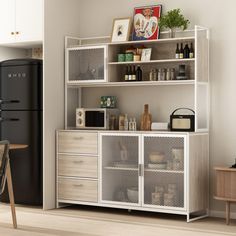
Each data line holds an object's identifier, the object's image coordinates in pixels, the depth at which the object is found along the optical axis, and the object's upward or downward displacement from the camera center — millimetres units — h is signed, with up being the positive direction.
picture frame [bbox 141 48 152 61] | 6088 +536
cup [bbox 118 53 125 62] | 6234 +514
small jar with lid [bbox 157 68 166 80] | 6012 +323
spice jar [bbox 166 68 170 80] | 5980 +321
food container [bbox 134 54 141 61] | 6137 +501
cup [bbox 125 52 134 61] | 6188 +511
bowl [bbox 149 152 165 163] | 5777 -505
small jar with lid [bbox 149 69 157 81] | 6074 +316
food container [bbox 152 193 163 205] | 5762 -906
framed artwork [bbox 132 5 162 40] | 6164 +878
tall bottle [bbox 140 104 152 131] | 6105 -150
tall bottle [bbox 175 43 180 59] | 5875 +527
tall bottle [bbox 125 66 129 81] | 6228 +341
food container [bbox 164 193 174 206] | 5686 -905
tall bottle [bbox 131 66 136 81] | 6180 +327
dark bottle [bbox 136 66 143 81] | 6176 +331
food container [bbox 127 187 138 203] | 5913 -890
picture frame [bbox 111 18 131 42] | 6270 +817
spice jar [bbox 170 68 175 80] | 5980 +322
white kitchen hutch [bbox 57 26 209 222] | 5691 -332
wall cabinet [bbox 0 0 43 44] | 6445 +943
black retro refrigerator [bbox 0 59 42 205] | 6363 -192
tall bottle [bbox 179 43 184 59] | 5848 +525
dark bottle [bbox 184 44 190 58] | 5840 +543
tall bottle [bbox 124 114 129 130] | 6250 -186
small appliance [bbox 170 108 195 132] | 5738 -161
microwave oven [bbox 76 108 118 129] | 6297 -126
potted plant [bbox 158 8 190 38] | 5840 +847
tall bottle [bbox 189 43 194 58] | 5803 +531
